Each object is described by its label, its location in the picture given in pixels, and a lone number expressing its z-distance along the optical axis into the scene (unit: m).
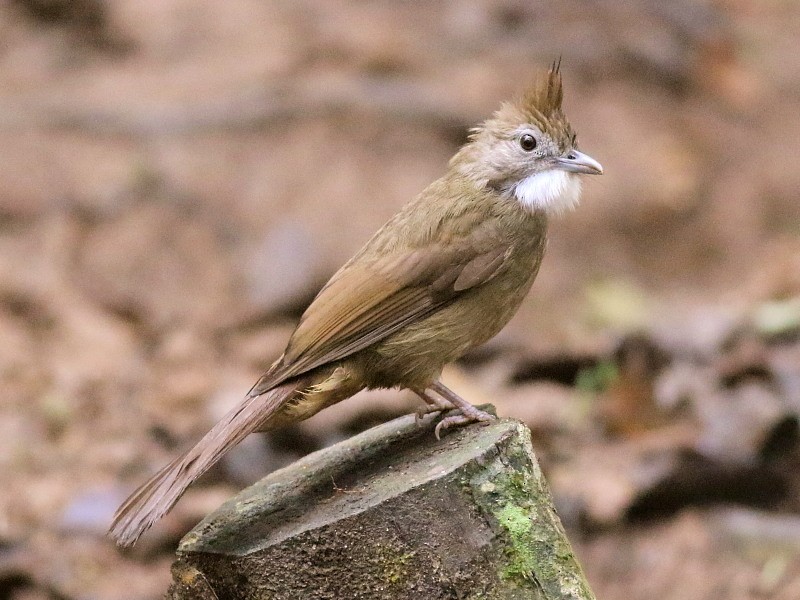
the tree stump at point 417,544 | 6.71
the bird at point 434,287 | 7.59
